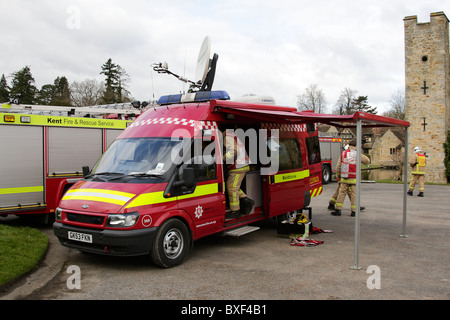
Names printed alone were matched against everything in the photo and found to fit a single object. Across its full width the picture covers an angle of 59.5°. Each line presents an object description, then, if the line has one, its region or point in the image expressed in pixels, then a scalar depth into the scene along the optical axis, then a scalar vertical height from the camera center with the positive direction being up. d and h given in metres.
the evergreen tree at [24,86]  51.81 +9.51
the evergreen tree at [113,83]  54.09 +11.20
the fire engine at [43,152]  8.07 +0.08
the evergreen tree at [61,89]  53.91 +10.29
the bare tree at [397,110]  64.56 +7.55
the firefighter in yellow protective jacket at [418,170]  14.45 -0.60
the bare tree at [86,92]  53.40 +8.98
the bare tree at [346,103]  75.06 +9.85
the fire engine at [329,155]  21.39 -0.04
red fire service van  5.40 -0.44
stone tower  27.91 +4.86
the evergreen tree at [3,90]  49.53 +8.54
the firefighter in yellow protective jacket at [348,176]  10.00 -0.55
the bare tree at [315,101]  68.80 +9.40
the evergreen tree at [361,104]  76.00 +9.79
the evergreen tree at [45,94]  56.81 +9.38
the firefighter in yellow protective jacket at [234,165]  6.87 -0.19
